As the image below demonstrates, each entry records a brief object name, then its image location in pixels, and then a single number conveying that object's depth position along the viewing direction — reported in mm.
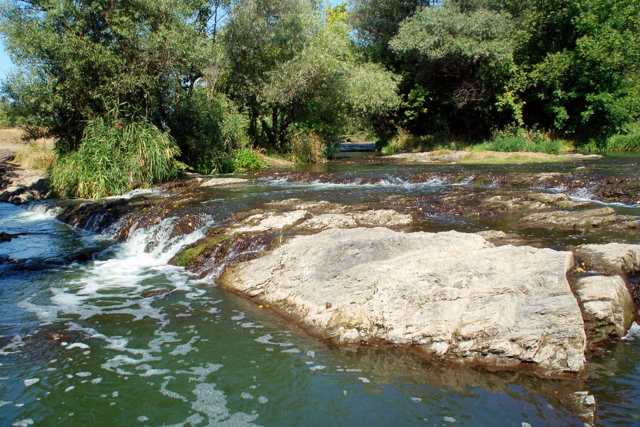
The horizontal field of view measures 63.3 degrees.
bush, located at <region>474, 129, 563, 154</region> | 29438
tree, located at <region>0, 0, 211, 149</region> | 17969
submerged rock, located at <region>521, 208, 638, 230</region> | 10952
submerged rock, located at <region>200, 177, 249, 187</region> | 19812
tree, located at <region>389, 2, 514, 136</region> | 29125
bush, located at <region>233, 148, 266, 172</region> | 25594
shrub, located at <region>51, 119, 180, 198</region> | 18922
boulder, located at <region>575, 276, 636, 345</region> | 6328
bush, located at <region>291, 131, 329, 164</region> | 29094
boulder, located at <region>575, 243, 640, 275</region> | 7438
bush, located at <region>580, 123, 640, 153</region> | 29109
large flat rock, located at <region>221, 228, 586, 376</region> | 5859
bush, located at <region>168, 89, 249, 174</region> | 23516
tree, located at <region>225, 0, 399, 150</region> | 26328
